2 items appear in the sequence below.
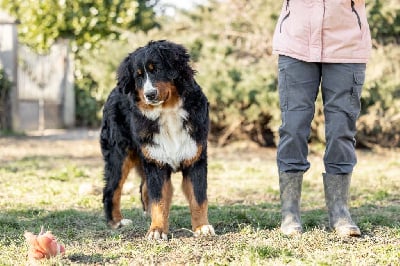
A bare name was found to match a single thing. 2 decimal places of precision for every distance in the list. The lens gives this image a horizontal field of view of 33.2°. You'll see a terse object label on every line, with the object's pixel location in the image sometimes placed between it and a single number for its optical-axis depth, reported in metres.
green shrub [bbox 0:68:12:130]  13.17
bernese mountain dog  4.45
